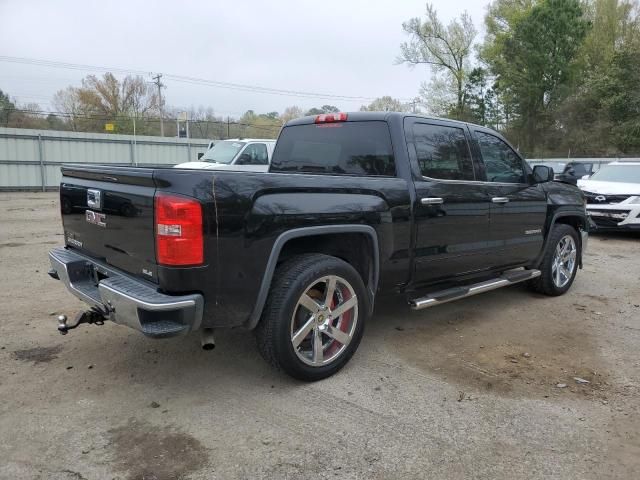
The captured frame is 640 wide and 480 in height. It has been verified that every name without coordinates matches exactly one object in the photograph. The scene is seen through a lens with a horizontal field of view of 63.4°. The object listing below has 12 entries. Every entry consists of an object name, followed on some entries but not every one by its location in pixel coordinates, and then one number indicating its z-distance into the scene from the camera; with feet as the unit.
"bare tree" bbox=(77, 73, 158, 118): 165.27
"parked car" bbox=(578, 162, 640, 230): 33.22
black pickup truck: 9.66
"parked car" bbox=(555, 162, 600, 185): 68.87
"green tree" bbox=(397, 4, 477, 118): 149.28
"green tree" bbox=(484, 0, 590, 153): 124.77
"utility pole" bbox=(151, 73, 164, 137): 166.61
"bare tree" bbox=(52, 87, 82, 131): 163.60
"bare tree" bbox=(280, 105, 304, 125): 183.11
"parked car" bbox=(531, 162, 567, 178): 66.87
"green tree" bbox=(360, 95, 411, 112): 175.66
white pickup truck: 40.86
